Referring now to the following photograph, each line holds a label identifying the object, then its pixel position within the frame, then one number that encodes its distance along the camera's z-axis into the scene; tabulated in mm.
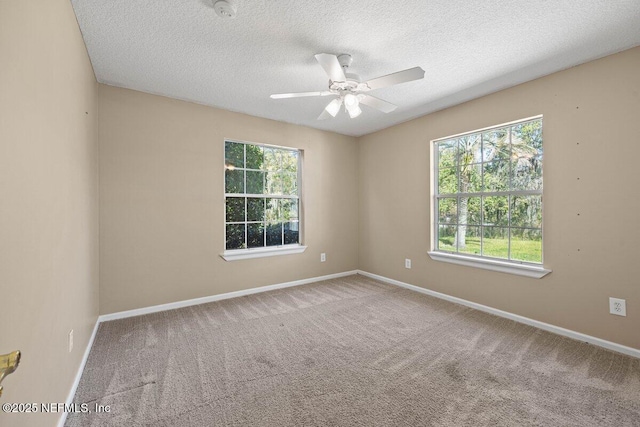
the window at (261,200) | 3713
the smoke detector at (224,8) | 1711
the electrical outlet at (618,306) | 2205
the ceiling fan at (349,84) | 1969
